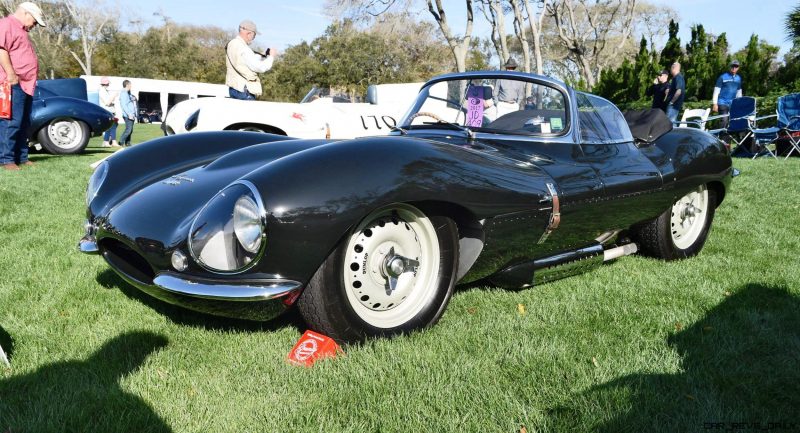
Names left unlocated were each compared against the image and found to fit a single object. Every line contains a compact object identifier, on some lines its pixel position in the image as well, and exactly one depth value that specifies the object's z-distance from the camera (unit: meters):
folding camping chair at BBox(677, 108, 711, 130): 12.87
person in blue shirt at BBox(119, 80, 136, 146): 13.83
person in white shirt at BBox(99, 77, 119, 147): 17.06
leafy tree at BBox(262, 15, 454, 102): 47.22
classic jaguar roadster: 2.29
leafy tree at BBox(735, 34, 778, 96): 16.53
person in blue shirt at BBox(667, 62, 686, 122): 10.81
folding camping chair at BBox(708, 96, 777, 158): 11.54
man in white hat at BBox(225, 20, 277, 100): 7.45
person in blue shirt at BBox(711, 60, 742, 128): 12.55
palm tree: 15.06
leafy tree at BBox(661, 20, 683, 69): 22.09
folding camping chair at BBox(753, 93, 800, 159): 10.83
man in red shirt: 7.04
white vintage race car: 7.50
